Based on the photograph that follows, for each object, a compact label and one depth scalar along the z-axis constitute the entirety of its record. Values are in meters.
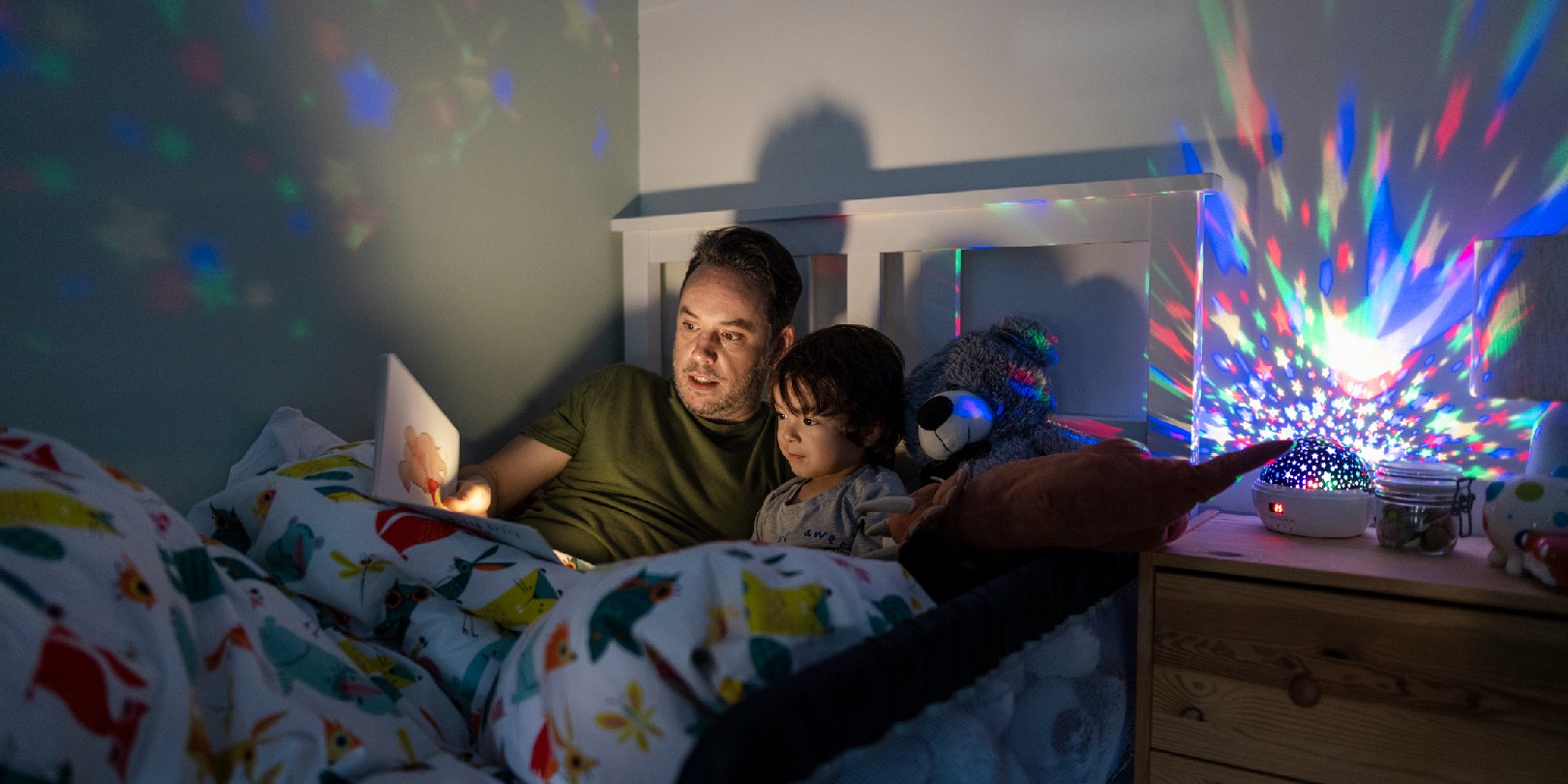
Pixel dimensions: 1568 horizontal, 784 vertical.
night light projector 1.30
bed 0.64
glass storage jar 1.23
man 1.66
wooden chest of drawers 1.06
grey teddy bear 1.42
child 1.42
